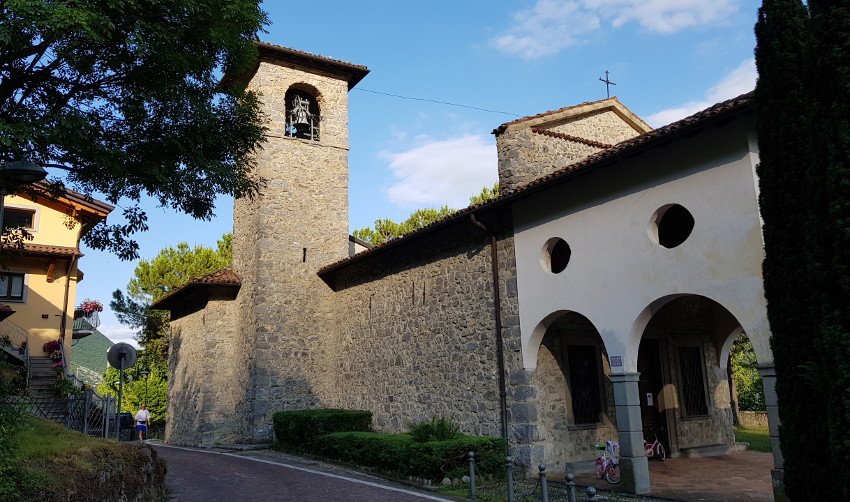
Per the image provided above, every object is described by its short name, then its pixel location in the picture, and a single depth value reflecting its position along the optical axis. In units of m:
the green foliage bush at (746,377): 23.17
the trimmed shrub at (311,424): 14.95
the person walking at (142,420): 22.27
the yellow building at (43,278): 19.33
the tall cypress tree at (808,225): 5.39
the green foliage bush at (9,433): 5.41
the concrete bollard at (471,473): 9.24
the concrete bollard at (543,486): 7.25
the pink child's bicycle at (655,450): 12.44
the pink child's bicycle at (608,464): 9.94
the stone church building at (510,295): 8.90
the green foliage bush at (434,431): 11.12
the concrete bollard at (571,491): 6.40
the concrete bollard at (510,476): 8.38
